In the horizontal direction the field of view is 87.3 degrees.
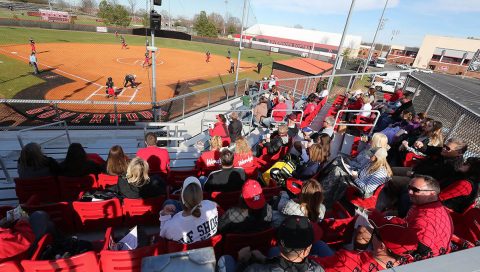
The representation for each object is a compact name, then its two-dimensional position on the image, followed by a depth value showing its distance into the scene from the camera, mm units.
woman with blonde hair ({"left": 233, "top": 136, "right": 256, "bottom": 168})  4785
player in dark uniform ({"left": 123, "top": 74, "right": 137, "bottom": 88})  20603
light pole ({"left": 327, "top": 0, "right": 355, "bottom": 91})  12184
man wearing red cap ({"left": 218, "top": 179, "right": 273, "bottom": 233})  2906
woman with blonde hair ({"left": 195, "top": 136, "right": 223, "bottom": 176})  5227
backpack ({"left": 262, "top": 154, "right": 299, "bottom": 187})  4629
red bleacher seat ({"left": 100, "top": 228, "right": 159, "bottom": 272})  2481
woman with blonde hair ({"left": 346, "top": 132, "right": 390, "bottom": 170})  4746
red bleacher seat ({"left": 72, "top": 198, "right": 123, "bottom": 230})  3559
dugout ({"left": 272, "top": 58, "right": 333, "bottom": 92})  17422
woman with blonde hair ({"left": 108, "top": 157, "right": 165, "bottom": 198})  3605
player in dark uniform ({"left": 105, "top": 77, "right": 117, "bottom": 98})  17911
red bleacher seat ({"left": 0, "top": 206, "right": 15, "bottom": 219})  3280
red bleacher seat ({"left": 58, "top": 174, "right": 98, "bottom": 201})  4246
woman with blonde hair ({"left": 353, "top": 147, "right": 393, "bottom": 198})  4211
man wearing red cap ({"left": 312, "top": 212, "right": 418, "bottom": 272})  2189
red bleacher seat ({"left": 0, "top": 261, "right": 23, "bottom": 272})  2214
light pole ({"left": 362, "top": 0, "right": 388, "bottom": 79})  24148
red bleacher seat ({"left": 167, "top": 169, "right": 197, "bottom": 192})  4785
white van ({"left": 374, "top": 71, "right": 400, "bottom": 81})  26741
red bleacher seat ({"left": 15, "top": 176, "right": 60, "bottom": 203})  4055
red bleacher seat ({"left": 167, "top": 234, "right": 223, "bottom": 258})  2705
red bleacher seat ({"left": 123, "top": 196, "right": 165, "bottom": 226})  3770
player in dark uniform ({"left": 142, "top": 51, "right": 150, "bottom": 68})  29664
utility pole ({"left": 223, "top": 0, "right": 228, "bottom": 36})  75038
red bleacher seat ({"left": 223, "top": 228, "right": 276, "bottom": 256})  2906
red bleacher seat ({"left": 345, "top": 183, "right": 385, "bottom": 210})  4297
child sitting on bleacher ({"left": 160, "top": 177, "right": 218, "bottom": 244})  2783
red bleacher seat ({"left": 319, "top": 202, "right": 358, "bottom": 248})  3428
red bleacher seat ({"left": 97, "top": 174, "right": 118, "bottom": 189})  4246
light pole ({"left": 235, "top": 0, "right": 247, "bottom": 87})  14547
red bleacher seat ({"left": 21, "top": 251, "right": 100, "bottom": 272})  2285
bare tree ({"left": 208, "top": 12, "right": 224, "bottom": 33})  75138
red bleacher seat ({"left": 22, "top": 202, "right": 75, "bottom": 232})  3348
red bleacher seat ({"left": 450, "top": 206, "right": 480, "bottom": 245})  3277
